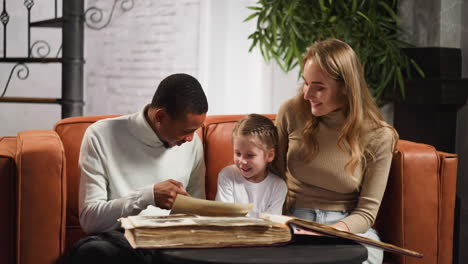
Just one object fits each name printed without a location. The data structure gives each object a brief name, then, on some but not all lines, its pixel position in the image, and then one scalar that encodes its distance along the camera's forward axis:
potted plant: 3.92
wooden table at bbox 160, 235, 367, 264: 2.31
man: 2.65
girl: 2.92
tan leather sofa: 2.77
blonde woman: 2.94
